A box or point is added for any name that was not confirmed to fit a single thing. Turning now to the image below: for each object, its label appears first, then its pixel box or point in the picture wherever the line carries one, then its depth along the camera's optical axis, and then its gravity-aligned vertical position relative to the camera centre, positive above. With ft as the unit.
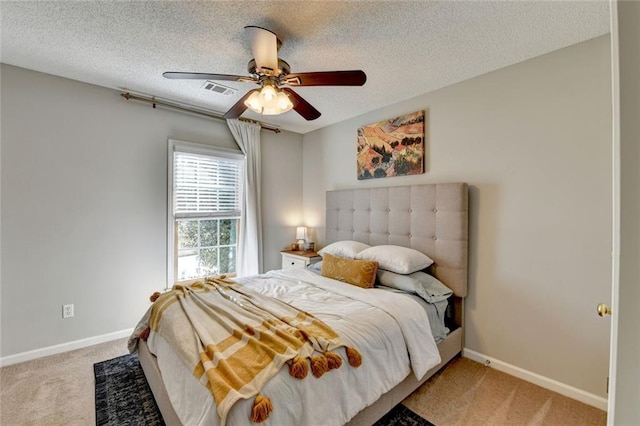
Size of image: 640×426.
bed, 4.76 -1.08
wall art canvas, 9.38 +2.39
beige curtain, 11.89 +0.23
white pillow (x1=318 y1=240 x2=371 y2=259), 9.36 -1.30
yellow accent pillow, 8.00 -1.80
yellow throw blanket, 3.80 -2.24
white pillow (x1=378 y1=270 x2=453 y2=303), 7.39 -2.07
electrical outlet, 8.46 -3.05
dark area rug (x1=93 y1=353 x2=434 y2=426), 5.67 -4.29
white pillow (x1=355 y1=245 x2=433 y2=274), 7.88 -1.41
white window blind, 10.52 +1.10
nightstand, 11.48 -2.01
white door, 1.72 -0.02
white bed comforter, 3.91 -2.69
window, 10.42 +0.14
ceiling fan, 5.25 +2.94
